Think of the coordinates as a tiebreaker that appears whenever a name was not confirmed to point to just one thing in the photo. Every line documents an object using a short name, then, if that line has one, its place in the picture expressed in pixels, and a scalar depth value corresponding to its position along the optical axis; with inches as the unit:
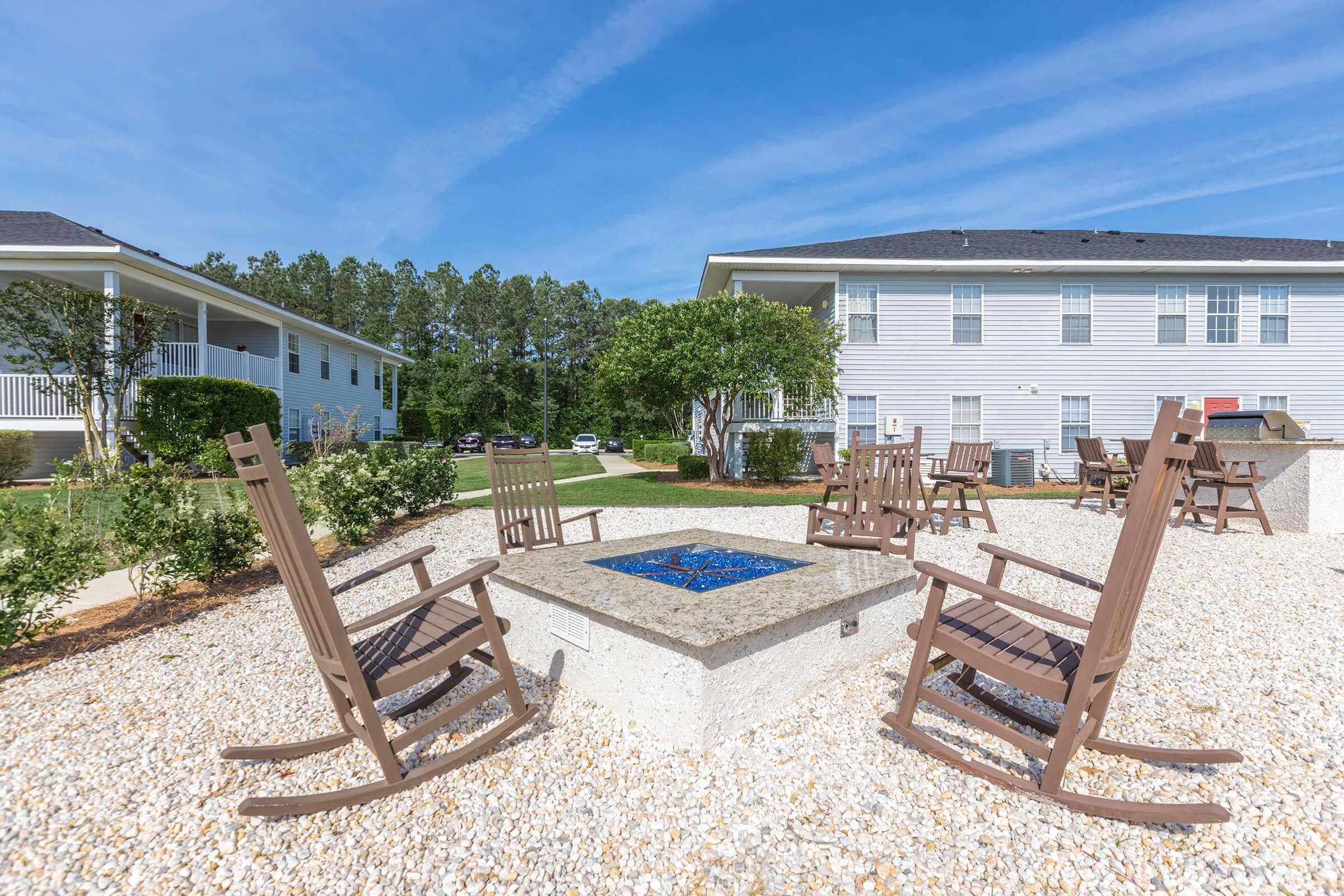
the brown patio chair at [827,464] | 273.3
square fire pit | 95.9
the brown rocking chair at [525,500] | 173.5
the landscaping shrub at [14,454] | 453.7
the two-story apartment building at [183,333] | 501.0
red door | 579.8
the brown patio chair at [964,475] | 293.3
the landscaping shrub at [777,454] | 530.9
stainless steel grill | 362.2
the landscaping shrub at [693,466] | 591.5
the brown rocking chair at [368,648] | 72.5
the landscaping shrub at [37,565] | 129.5
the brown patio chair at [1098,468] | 343.0
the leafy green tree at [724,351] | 489.1
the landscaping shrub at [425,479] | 305.9
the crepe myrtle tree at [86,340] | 429.7
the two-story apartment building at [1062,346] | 577.9
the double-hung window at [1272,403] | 583.2
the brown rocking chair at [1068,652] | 70.7
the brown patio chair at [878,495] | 189.5
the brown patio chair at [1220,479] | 282.0
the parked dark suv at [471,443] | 1250.0
